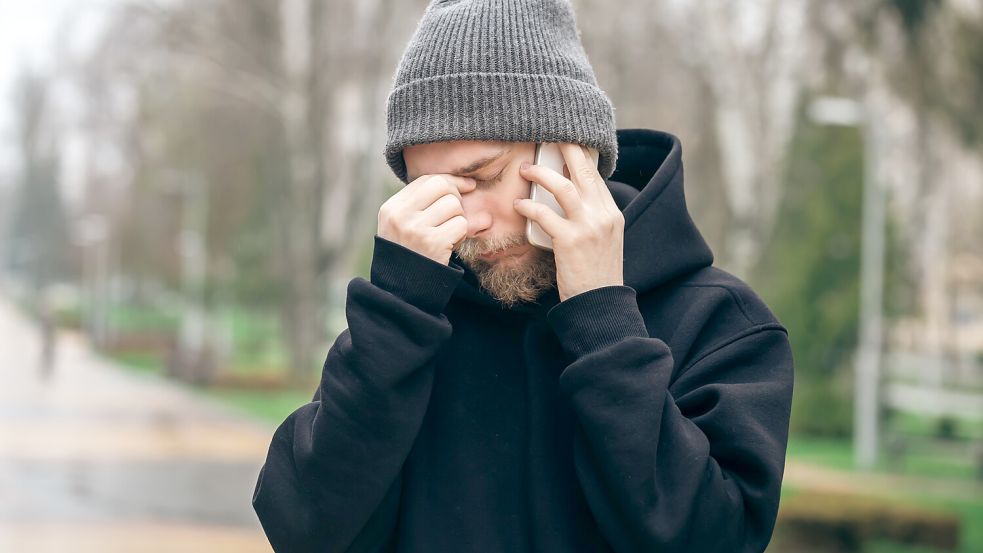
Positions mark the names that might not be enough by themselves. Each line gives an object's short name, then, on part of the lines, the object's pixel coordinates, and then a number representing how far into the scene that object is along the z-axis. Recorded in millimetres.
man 1842
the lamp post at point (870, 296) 18438
